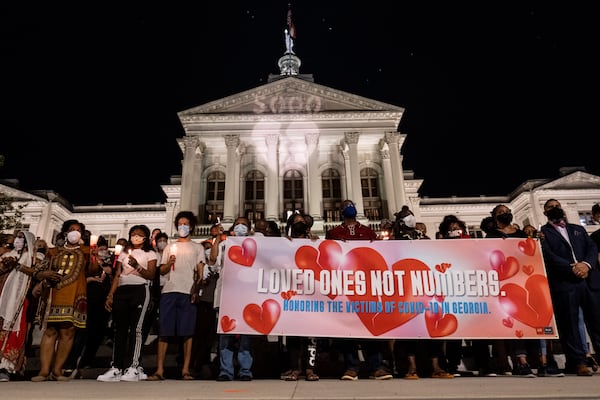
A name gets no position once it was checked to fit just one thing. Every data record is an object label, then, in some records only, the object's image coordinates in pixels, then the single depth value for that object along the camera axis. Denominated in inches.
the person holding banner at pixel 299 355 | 170.2
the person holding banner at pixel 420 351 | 175.6
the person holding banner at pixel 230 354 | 174.1
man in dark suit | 187.3
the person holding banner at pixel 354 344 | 172.1
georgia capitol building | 1063.0
